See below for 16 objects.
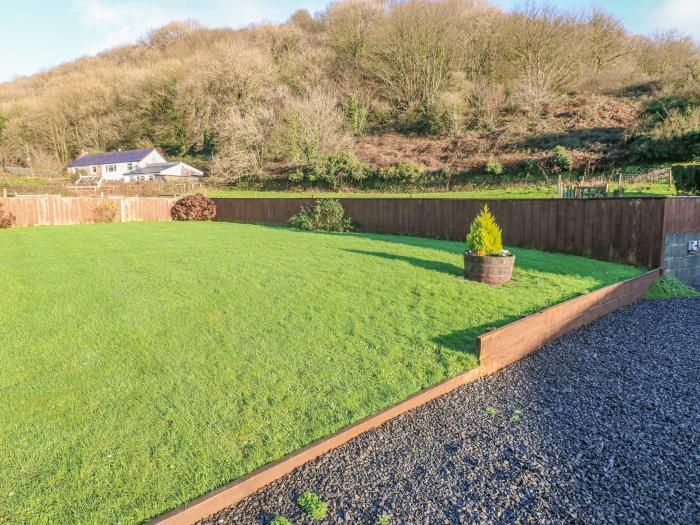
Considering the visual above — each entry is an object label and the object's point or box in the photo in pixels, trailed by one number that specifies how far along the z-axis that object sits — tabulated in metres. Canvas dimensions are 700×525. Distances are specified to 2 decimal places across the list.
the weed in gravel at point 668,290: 7.65
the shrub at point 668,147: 19.52
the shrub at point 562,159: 22.31
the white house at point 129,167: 44.47
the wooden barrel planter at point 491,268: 6.40
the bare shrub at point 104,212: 20.70
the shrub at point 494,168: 23.91
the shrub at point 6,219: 17.23
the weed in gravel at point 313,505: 2.35
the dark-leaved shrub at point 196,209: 22.23
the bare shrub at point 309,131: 32.38
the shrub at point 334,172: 28.44
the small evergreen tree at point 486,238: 6.53
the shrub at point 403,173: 26.45
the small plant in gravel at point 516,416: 3.40
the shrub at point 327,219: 15.37
